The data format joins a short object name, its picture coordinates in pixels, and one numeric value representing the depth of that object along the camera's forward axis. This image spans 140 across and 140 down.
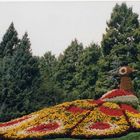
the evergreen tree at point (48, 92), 44.34
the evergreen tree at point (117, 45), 48.50
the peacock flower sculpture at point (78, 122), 22.97
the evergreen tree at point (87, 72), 50.00
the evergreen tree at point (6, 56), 42.34
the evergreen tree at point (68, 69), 55.88
